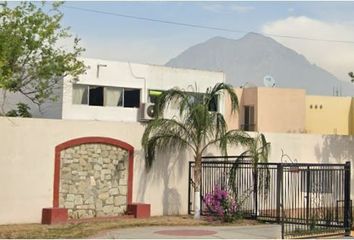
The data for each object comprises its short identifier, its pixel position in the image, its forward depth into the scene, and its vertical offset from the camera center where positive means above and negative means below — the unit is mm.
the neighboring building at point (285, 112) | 45469 +5857
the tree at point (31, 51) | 19609 +4425
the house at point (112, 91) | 35969 +5732
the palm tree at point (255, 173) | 20125 +589
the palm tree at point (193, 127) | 20188 +2028
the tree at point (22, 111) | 29734 +3604
